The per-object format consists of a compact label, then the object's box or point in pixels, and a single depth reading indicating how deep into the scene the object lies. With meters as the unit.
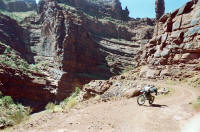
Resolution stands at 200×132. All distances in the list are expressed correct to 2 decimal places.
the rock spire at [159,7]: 97.64
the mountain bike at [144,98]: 14.34
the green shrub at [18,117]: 15.12
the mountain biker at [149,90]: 14.34
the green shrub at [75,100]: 20.77
